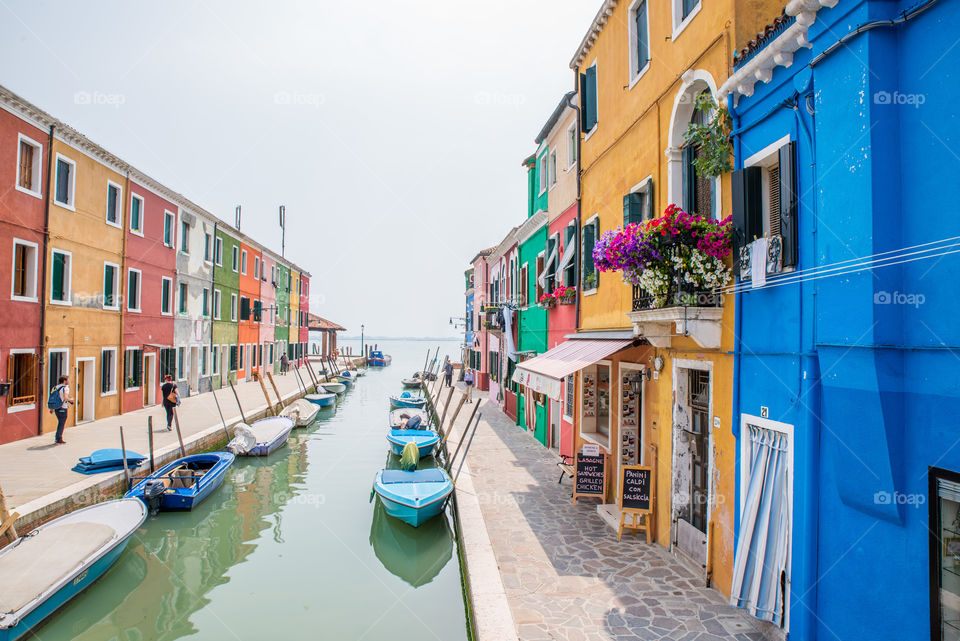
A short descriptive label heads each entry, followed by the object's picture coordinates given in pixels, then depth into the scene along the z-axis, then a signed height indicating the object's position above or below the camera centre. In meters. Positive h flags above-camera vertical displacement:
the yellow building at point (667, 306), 6.30 +0.63
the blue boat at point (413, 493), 10.22 -3.15
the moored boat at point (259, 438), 16.86 -3.49
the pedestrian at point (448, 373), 34.08 -2.85
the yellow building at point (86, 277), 15.74 +1.63
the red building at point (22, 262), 13.75 +1.73
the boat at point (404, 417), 19.31 -3.24
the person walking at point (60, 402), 14.02 -1.93
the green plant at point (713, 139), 6.22 +2.23
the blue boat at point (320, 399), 27.63 -3.57
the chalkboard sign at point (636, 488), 8.04 -2.31
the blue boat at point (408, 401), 25.52 -3.35
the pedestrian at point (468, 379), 33.88 -3.02
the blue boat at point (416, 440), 16.52 -3.36
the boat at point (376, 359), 67.69 -3.62
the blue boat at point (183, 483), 11.43 -3.41
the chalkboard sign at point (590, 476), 9.57 -2.55
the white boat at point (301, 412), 22.28 -3.47
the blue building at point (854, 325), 3.71 +0.07
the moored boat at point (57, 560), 6.66 -3.25
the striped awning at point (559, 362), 8.76 -0.57
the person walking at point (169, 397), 16.58 -2.09
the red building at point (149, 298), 20.06 +1.28
